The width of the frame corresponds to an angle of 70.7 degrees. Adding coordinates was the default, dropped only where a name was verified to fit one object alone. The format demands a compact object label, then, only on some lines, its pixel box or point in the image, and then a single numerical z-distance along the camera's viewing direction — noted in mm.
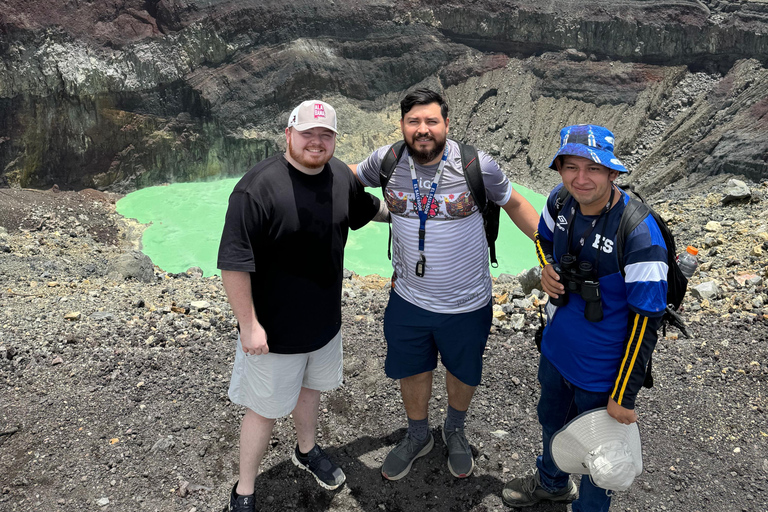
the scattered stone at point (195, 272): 11049
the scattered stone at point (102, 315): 5867
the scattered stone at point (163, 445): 3926
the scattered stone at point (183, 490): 3587
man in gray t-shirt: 3250
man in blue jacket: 2473
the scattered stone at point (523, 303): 6262
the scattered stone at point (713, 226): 10060
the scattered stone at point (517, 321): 5574
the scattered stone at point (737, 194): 11289
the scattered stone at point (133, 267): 9716
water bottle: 3184
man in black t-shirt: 2764
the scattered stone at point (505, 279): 9127
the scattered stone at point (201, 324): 5656
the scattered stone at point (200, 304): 6379
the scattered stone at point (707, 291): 6340
